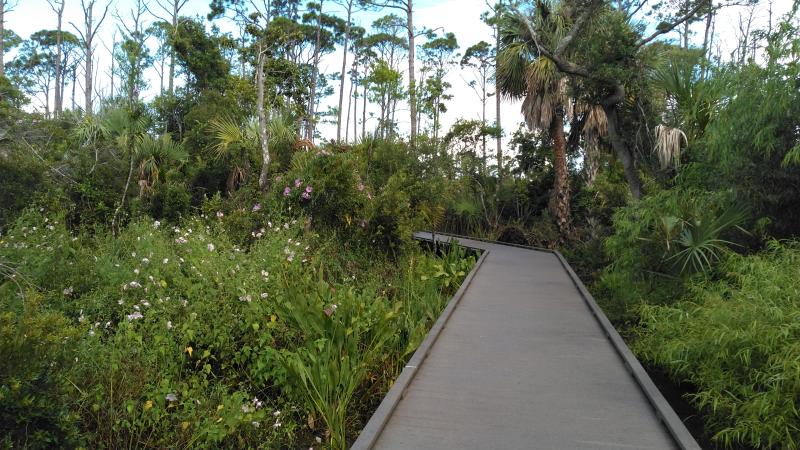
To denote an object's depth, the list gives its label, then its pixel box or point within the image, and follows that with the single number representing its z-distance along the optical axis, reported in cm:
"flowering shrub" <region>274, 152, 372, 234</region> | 994
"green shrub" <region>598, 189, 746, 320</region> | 700
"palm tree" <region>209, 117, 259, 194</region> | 1266
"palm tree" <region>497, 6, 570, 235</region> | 1568
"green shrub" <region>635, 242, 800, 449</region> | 387
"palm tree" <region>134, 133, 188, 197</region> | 1234
